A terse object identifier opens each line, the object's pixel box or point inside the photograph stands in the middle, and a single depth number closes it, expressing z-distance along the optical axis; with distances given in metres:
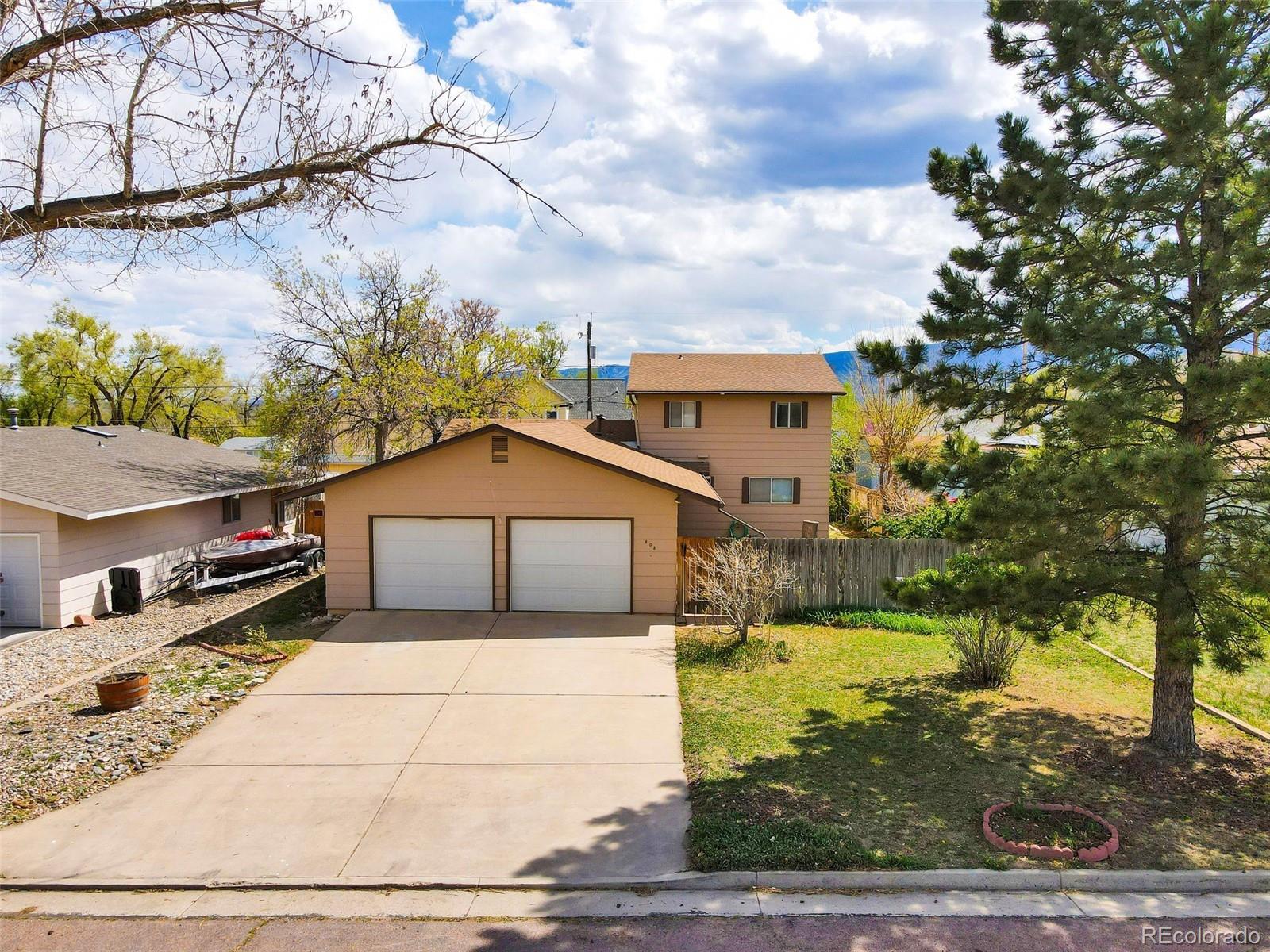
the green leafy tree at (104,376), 33.41
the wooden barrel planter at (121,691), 9.27
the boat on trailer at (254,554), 17.81
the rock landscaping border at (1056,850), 6.03
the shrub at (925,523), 20.38
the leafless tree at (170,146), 4.56
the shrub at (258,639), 12.35
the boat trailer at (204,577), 17.33
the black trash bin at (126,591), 15.26
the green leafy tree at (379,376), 21.97
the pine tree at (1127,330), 6.87
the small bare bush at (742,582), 12.32
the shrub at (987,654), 10.64
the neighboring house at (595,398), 40.16
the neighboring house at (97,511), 13.80
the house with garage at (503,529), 14.63
